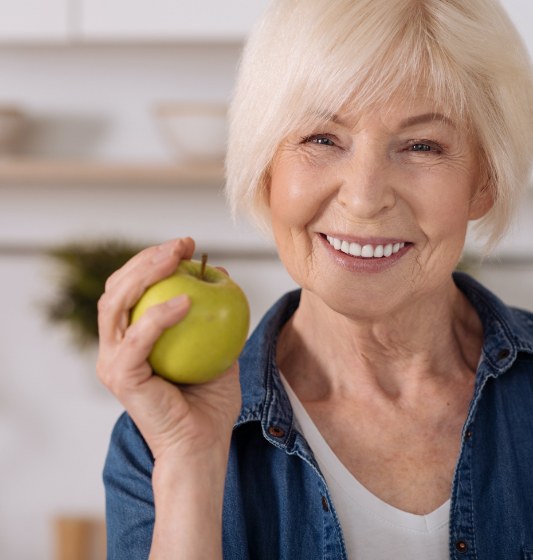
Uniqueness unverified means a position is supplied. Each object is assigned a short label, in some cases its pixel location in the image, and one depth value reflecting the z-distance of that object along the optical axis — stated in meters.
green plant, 2.04
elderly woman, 0.97
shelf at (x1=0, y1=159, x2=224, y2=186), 2.01
